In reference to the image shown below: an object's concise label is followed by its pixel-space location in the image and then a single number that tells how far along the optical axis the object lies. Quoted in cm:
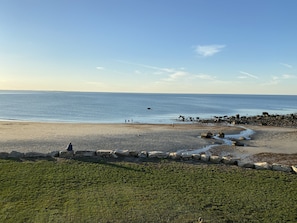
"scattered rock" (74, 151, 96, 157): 1576
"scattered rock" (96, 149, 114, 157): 1582
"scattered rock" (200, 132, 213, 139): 3095
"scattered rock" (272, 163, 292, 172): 1440
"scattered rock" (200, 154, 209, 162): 1584
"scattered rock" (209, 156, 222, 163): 1557
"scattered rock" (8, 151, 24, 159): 1523
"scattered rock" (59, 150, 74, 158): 1551
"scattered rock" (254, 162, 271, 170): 1464
